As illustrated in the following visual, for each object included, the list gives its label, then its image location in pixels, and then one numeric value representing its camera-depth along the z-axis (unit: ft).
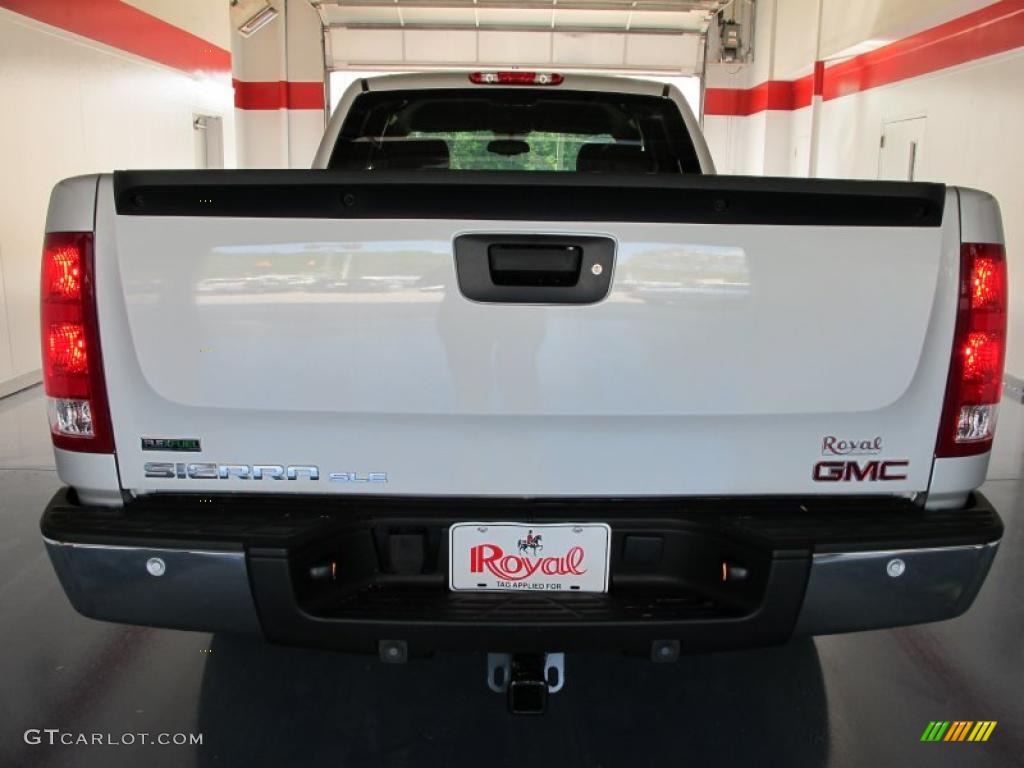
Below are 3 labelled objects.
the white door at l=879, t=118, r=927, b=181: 29.45
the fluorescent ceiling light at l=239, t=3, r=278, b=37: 48.21
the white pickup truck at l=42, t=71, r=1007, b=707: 5.38
